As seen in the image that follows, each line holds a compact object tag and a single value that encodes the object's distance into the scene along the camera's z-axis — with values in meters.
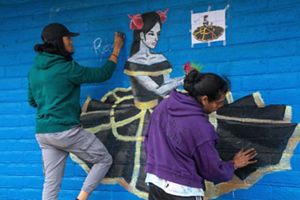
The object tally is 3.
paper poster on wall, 4.00
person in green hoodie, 3.96
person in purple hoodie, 2.98
